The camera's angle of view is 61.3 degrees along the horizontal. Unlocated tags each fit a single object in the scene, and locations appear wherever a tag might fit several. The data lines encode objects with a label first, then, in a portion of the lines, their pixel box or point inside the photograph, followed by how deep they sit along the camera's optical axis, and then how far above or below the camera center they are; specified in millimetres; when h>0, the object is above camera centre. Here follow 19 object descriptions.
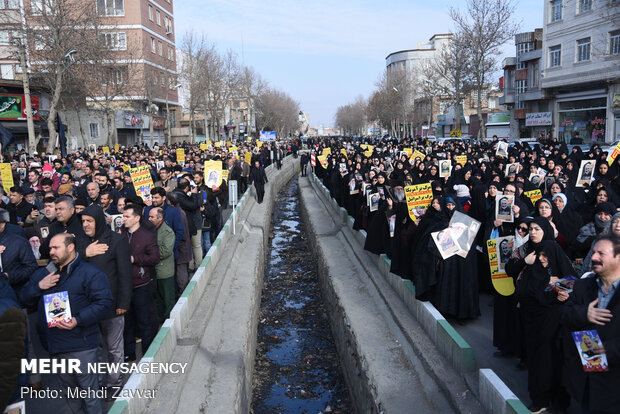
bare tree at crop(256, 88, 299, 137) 84300 +4807
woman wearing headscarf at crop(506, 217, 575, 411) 4750 -1667
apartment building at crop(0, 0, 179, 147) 29375 +4386
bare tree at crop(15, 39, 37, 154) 17750 +1710
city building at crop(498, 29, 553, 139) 40375 +3775
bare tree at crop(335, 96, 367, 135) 125500 +5207
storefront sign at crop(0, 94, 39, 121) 27312 +1952
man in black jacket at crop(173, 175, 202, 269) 9359 -1164
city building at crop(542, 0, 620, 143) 29188 +3860
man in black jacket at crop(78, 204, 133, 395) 5355 -1177
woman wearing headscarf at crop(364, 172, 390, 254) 10289 -1769
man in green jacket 7013 -1693
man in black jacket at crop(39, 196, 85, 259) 6016 -885
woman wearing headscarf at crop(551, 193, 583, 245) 7512 -1220
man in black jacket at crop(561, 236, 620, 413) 3552 -1275
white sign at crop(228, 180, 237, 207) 14891 -1423
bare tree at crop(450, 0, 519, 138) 34188 +6435
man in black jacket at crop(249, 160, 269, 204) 20922 -1567
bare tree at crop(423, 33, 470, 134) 36969 +5145
